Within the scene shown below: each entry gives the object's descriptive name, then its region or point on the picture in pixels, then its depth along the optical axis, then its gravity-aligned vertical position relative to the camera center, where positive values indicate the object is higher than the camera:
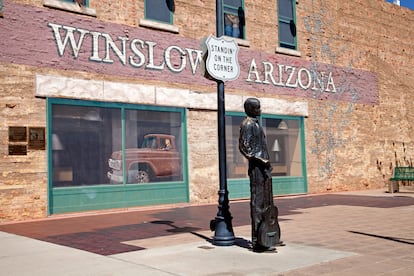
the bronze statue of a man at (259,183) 6.96 -0.32
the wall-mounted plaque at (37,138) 12.25 +0.68
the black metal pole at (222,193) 7.59 -0.48
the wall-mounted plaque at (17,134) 11.93 +0.77
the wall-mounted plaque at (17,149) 11.91 +0.40
